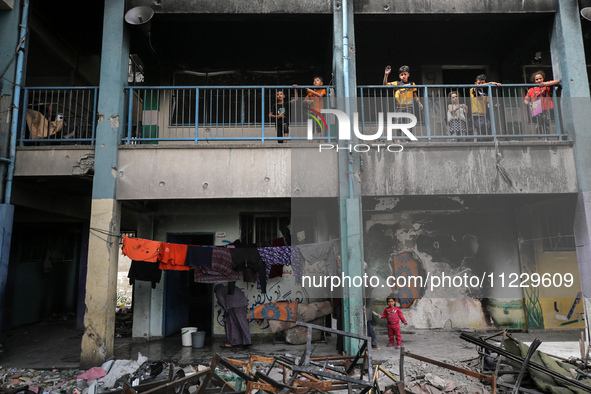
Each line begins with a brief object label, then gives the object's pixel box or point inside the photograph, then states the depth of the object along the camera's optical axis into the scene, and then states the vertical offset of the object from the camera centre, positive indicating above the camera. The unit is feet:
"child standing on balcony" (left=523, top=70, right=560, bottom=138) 25.51 +9.74
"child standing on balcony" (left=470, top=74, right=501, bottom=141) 26.24 +9.37
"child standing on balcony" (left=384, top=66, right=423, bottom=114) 25.77 +10.16
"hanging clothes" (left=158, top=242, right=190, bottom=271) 24.29 -0.30
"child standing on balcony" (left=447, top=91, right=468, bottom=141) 25.84 +8.66
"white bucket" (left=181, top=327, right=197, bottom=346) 27.45 -6.08
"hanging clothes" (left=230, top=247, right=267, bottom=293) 26.30 -0.88
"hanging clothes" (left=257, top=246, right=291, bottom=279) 26.16 -0.36
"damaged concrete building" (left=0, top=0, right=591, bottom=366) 23.88 +5.43
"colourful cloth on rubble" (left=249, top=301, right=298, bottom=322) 29.43 -4.67
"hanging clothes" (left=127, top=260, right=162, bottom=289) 25.64 -1.28
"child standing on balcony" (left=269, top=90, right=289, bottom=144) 27.99 +9.71
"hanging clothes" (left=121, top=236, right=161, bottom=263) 23.58 +0.17
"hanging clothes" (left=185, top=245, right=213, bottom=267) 25.05 -0.33
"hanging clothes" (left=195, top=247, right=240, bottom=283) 26.55 -1.35
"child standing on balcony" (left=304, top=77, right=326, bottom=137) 25.88 +10.18
